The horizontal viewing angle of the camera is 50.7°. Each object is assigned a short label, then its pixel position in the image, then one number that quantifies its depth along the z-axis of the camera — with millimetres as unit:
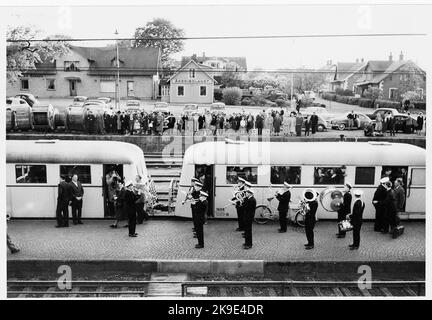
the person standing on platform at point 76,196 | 12805
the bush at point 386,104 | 24369
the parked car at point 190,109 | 19719
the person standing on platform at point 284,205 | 12484
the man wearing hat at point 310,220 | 11359
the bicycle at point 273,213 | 13016
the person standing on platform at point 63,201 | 12672
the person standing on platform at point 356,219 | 11320
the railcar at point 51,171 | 13188
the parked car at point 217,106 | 20041
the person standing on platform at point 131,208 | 11977
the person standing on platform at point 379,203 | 12602
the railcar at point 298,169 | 13414
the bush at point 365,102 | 25359
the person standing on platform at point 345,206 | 12250
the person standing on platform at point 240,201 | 12297
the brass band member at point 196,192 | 11875
